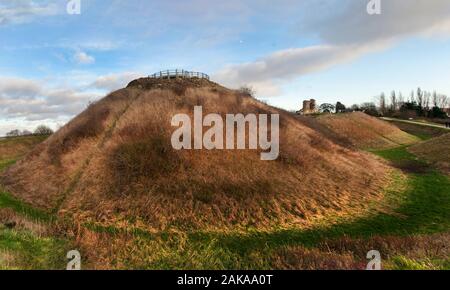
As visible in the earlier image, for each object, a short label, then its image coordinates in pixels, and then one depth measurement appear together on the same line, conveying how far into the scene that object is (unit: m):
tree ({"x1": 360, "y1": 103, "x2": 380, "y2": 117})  114.11
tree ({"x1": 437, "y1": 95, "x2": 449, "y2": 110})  150.38
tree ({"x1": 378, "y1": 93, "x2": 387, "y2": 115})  132.12
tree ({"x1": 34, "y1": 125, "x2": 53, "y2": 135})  119.01
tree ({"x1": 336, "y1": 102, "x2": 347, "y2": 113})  147.48
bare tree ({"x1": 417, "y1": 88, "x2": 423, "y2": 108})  141.07
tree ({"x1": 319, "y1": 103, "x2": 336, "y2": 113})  159.12
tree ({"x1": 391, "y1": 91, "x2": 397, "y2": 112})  146.93
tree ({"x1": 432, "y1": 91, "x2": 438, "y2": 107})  143.50
